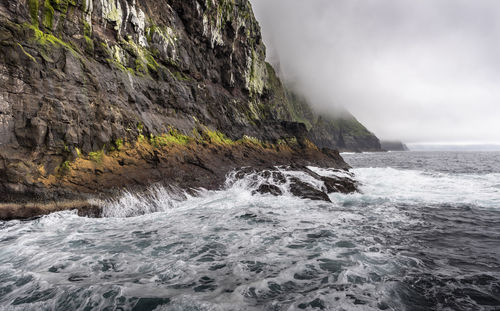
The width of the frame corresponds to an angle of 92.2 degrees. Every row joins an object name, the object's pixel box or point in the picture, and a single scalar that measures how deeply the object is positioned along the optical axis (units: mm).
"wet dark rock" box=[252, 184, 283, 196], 14719
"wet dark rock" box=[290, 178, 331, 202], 14016
